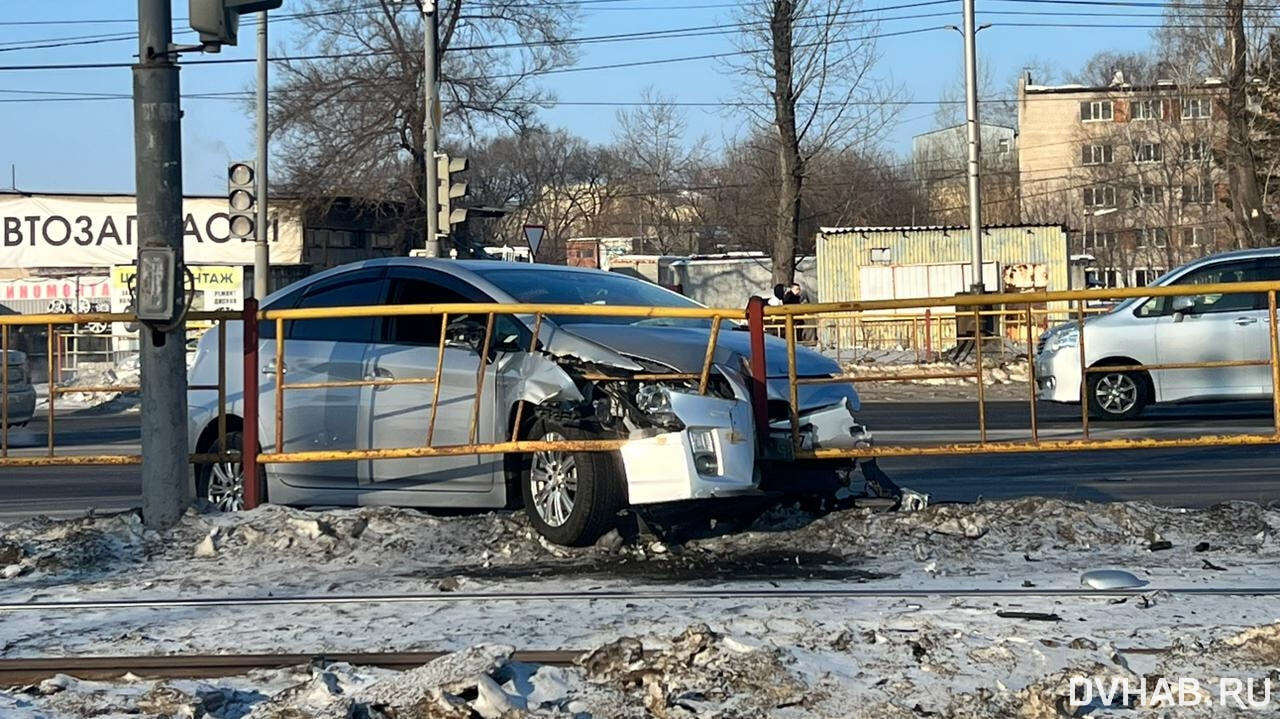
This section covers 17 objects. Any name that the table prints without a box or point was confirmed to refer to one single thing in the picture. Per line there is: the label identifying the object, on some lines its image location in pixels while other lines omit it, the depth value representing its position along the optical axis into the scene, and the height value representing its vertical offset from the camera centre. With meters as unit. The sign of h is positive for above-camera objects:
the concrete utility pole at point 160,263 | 8.25 +0.81
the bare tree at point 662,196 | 80.38 +11.12
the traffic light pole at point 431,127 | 21.36 +4.24
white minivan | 15.09 +0.42
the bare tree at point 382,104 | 42.59 +8.84
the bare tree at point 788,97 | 34.62 +7.02
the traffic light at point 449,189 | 20.67 +2.97
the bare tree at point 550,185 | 75.31 +11.56
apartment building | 61.56 +10.27
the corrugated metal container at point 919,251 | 37.88 +3.55
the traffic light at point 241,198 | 22.60 +3.20
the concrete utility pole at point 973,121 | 29.27 +5.35
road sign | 24.11 +2.67
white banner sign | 40.53 +4.90
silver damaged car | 7.78 -0.05
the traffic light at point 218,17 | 7.97 +2.12
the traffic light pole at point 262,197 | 26.75 +3.94
